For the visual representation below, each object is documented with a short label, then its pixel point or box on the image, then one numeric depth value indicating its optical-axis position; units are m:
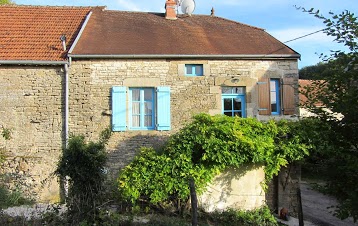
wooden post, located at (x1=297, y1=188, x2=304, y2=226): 7.34
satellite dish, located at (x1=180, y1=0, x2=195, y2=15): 13.12
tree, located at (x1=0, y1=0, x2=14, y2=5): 17.57
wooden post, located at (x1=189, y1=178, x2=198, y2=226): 5.25
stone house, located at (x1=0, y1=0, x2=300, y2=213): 9.85
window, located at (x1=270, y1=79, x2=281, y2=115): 10.74
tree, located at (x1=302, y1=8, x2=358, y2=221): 2.98
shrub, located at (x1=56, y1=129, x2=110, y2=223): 5.64
